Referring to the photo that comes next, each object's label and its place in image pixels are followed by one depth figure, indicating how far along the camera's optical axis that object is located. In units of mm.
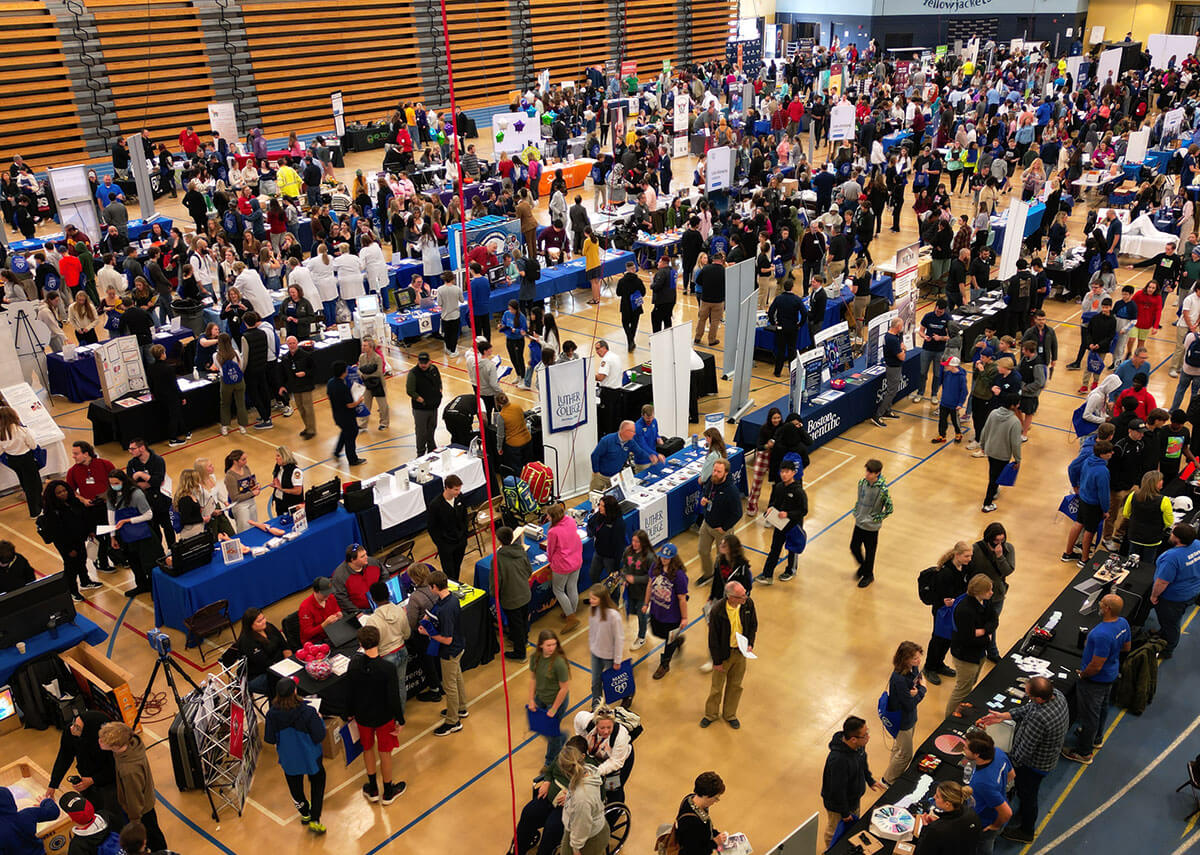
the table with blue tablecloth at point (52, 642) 8125
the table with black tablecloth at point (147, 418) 12805
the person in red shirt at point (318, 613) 8070
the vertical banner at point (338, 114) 29656
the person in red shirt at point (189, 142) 27781
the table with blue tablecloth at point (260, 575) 8953
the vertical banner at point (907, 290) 13258
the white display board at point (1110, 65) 34219
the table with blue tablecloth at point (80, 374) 14305
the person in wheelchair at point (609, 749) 6223
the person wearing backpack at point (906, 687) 6547
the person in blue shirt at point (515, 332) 13873
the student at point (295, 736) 6523
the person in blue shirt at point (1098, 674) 7156
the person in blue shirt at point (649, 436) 10680
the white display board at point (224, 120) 27734
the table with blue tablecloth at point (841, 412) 11742
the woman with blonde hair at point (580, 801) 5762
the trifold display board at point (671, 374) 11695
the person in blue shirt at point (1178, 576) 7965
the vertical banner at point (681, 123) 28359
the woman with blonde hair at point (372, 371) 12195
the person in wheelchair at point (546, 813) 6097
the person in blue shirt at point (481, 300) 15039
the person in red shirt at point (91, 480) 9570
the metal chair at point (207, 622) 8727
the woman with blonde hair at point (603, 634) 7277
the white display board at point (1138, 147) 23188
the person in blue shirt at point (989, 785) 5879
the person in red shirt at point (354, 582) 8148
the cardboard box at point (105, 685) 7707
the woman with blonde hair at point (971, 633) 7379
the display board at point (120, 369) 12492
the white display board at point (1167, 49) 37938
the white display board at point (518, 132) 25516
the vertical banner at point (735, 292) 13016
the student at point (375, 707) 6809
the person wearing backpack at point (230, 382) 12523
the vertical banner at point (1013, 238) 16125
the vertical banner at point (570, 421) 10836
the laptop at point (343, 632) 7824
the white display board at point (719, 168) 21297
